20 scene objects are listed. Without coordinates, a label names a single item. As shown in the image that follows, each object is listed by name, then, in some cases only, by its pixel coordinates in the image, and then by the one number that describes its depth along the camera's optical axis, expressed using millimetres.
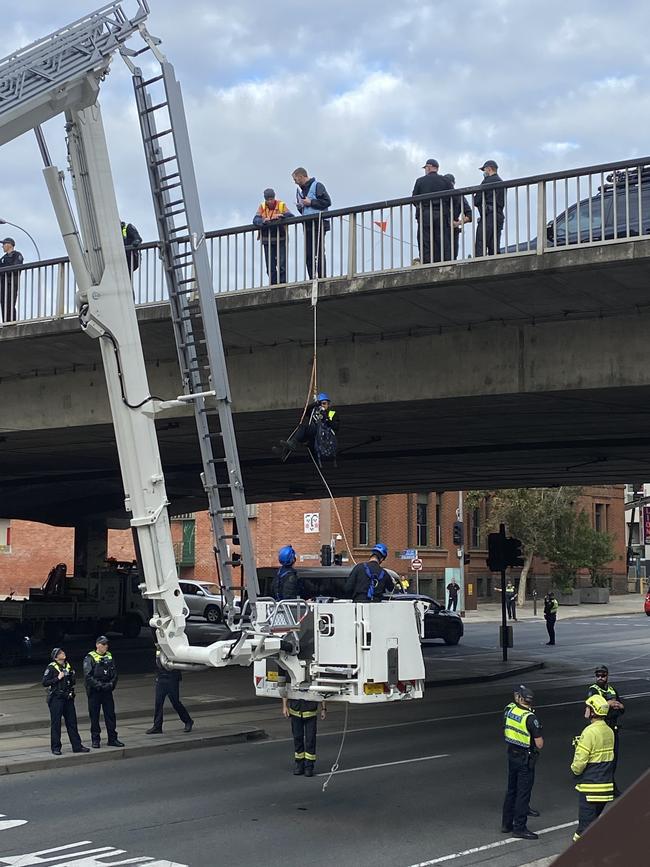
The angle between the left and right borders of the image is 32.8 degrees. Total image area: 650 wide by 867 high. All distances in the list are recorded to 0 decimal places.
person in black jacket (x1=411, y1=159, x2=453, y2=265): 16141
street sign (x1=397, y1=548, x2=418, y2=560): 55862
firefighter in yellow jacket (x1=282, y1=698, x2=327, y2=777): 12859
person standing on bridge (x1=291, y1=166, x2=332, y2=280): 17016
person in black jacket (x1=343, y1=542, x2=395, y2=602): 11703
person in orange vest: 17609
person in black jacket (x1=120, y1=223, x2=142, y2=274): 19156
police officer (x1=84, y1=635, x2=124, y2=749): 15688
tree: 60406
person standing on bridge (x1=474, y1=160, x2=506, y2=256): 15586
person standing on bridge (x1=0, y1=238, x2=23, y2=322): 20547
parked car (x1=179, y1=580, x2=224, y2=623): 38900
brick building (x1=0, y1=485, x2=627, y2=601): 59562
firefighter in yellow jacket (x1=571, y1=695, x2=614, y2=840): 9867
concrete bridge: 15555
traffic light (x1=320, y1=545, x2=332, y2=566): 43594
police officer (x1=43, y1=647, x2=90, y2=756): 15234
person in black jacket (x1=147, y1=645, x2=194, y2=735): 17172
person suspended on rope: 12500
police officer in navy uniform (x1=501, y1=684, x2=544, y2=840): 10961
